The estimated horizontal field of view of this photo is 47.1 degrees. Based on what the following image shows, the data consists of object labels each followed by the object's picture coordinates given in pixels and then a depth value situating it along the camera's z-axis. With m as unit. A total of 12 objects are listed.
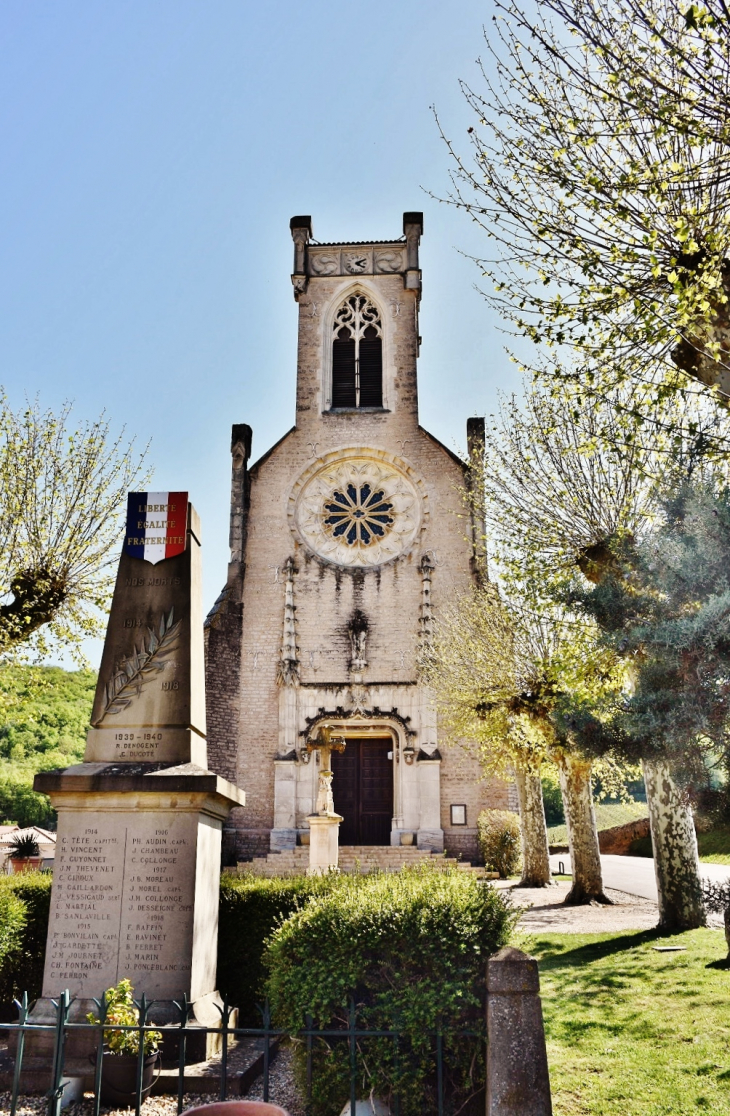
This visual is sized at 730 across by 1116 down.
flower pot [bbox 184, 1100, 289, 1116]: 3.03
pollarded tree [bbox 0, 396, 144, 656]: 14.00
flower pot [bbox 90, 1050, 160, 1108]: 5.54
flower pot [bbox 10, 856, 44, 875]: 18.00
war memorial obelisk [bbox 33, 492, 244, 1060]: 6.42
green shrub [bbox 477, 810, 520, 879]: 20.17
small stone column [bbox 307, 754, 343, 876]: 14.84
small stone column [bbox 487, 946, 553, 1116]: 4.11
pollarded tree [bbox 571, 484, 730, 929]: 6.53
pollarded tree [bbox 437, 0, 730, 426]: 6.58
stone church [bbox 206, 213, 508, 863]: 20.84
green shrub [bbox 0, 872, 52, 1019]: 8.16
